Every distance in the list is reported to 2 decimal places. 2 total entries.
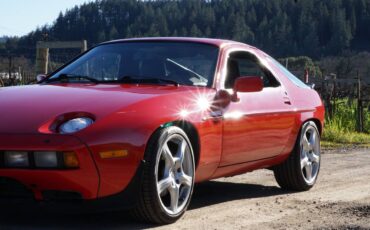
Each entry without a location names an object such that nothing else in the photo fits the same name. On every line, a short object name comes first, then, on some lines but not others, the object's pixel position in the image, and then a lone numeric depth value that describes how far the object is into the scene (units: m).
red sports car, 3.96
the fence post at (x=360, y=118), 17.31
